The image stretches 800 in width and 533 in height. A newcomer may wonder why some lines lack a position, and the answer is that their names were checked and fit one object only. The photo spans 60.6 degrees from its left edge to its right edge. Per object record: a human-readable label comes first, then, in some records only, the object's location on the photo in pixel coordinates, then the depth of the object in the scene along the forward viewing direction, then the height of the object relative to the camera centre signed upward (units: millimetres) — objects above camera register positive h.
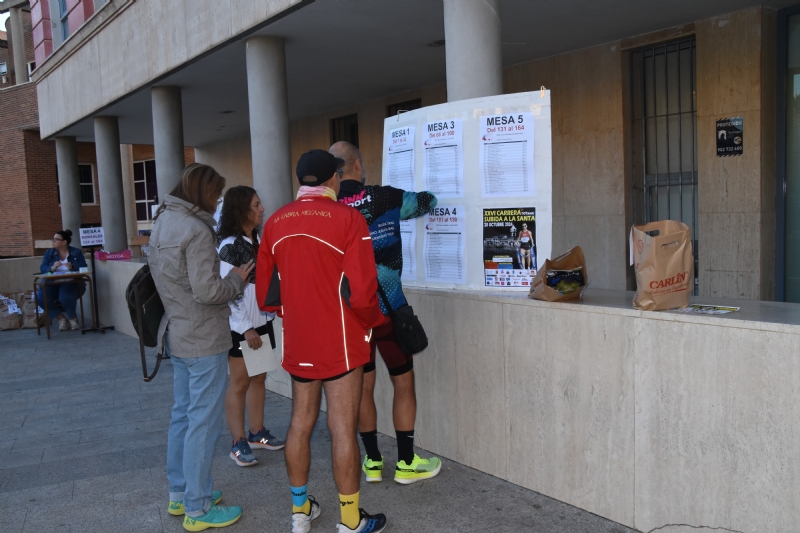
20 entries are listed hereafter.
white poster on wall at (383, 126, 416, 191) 4734 +374
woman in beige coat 3631 -540
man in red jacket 3262 -450
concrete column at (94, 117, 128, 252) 13273 +813
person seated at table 11695 -1040
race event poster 4227 -245
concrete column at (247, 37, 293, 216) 7867 +1121
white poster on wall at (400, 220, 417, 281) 4840 -252
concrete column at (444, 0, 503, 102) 5055 +1166
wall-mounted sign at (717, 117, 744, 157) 7105 +651
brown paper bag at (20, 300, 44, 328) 12691 -1648
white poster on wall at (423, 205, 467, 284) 4480 -232
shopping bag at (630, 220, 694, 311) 3223 -309
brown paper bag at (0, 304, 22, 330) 12539 -1715
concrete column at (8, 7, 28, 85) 31953 +8660
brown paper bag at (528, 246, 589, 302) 3789 -392
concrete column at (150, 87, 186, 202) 10555 +1333
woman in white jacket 4449 -680
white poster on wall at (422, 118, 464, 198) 4410 +335
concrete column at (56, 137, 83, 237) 15672 +915
